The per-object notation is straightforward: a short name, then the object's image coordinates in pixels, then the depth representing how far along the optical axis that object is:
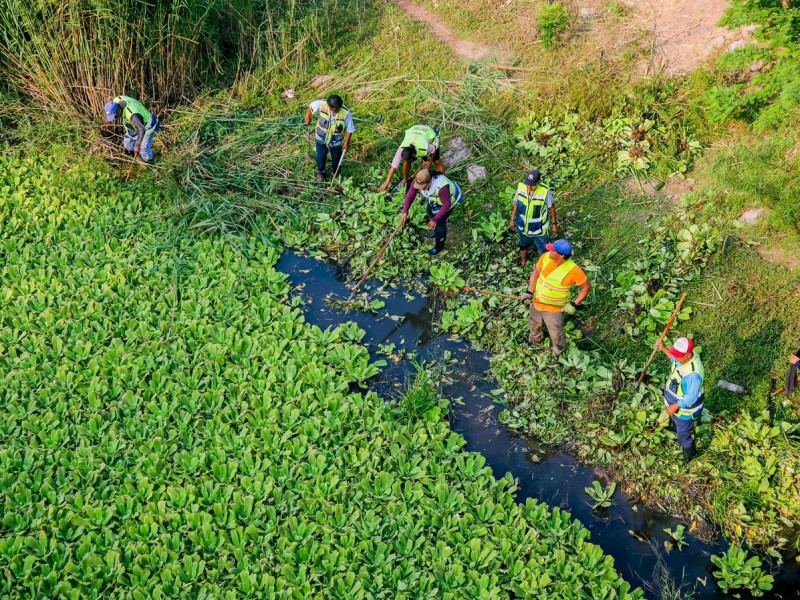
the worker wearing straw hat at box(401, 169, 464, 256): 9.38
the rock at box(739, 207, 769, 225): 9.84
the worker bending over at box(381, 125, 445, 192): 9.93
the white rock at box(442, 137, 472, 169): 11.46
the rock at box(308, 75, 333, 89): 13.01
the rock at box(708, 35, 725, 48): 11.42
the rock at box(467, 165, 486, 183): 11.16
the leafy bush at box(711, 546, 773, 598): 6.75
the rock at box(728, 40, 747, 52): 11.12
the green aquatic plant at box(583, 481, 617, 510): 7.49
